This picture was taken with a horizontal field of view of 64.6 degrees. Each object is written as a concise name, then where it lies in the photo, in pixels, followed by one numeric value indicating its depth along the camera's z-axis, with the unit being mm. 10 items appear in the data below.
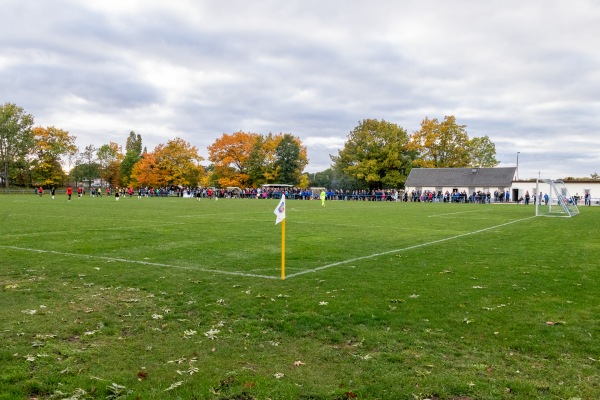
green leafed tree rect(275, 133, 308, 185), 84562
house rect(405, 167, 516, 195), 72438
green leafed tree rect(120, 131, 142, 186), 98625
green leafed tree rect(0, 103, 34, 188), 80688
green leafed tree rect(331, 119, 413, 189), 77688
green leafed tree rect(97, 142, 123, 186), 103125
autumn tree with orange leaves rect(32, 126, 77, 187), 82875
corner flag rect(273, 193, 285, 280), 9227
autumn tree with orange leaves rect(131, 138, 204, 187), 85188
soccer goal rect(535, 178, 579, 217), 30698
